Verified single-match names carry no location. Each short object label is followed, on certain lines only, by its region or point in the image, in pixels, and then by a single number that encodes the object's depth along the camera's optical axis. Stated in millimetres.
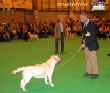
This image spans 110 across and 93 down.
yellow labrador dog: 3795
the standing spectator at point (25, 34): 12763
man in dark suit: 4637
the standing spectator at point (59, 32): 7829
